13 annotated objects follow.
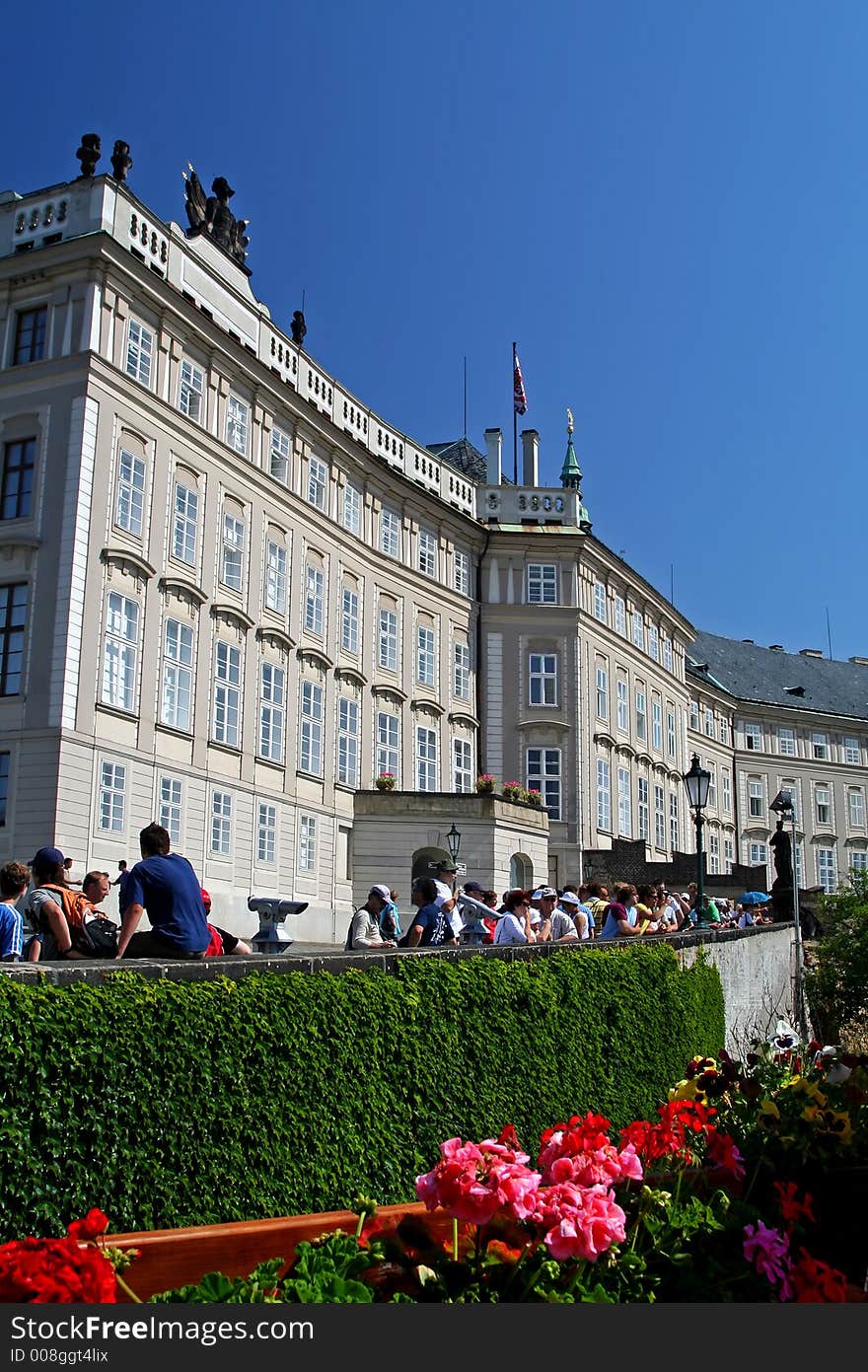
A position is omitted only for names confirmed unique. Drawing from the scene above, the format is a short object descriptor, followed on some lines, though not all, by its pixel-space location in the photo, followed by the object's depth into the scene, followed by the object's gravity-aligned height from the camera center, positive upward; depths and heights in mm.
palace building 29375 +9801
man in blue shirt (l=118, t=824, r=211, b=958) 8008 +47
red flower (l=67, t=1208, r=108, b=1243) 3252 -797
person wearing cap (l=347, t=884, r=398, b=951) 12453 -46
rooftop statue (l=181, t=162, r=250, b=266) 38312 +21328
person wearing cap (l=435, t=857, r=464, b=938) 12652 +267
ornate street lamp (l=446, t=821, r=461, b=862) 35144 +2194
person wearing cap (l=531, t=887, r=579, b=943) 15055 -39
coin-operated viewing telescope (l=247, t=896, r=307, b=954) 18906 -67
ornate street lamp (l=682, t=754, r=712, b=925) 22703 +2418
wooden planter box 3961 -1071
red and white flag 60912 +25317
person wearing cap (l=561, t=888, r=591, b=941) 16953 +118
